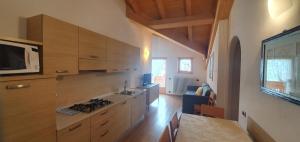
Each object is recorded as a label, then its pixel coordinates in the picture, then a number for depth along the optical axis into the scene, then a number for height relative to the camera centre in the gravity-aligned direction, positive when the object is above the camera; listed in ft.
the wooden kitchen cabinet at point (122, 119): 8.88 -3.14
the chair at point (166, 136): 4.27 -1.96
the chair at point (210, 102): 12.00 -2.62
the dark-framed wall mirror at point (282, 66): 2.96 +0.12
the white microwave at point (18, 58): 4.00 +0.33
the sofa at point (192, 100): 14.13 -2.85
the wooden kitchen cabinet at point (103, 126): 7.03 -2.86
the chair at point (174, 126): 5.38 -2.14
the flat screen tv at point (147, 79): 16.89 -1.03
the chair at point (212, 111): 7.59 -2.12
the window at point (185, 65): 25.25 +0.88
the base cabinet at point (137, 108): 11.26 -3.12
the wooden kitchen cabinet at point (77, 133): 5.45 -2.47
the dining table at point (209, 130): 4.81 -2.18
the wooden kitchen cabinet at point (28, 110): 3.76 -1.16
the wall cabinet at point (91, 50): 7.11 +1.01
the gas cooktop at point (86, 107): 6.98 -1.88
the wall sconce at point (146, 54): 17.42 +1.95
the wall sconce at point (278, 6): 3.46 +1.59
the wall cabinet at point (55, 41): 5.24 +1.09
